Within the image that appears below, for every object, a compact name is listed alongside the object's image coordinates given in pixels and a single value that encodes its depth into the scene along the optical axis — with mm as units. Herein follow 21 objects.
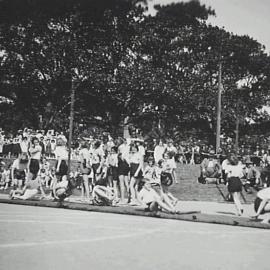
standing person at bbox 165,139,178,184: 19888
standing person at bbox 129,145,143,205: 16078
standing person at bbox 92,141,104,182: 17922
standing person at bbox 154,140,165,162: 21984
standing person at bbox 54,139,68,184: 16891
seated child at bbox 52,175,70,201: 15609
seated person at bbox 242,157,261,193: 20766
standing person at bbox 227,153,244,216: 14180
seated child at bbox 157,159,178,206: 14089
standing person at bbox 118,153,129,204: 16203
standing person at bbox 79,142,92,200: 16703
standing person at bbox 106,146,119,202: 16688
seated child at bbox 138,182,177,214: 13578
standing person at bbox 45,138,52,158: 26191
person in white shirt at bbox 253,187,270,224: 12375
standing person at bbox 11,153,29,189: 17430
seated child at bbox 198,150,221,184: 21673
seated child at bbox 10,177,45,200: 16281
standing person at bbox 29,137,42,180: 16750
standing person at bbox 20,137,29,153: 23097
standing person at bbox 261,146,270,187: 19520
